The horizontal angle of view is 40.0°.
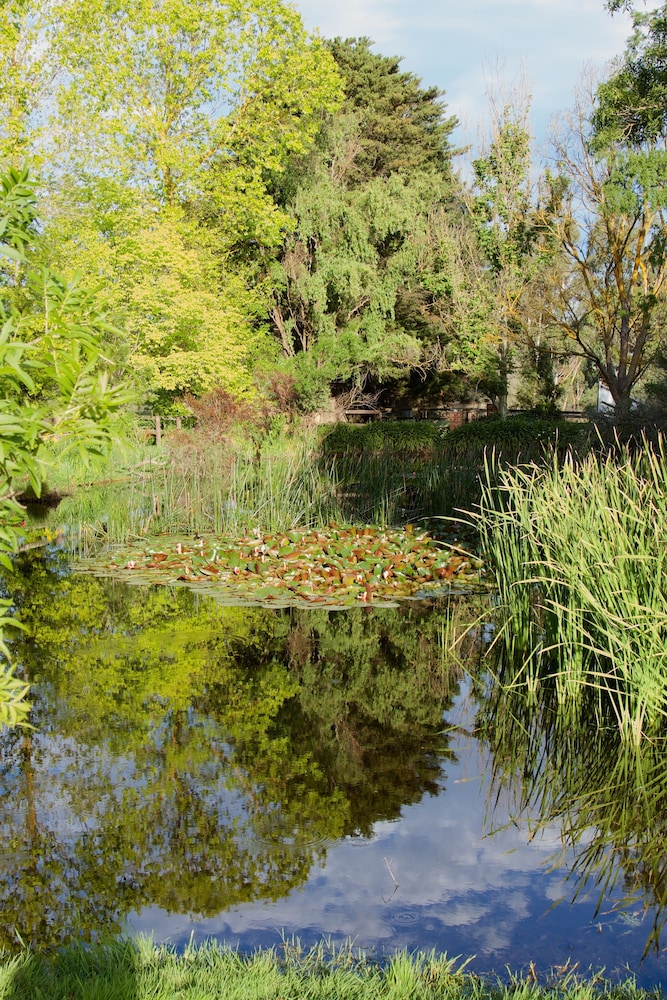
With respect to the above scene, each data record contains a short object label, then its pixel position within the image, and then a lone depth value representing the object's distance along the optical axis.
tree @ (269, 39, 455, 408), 25.06
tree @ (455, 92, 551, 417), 22.58
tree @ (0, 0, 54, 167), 20.16
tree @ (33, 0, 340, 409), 21.22
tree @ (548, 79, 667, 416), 17.86
